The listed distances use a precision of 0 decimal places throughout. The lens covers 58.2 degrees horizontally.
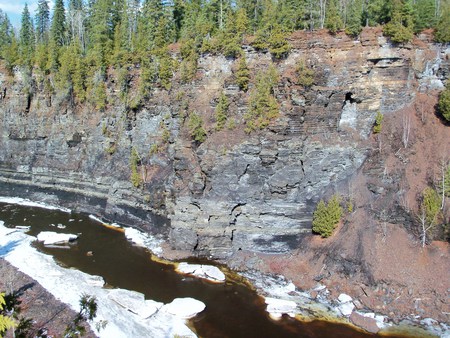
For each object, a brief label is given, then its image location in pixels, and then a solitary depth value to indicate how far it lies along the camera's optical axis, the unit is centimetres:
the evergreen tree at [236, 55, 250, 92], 4418
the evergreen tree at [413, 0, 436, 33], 4038
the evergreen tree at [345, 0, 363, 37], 4006
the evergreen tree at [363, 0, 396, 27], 4238
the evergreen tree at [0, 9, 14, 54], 7193
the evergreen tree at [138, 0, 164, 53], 5341
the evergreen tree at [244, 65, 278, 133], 4069
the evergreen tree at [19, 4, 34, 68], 6628
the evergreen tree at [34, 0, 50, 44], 7938
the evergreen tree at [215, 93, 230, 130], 4316
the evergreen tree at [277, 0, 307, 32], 4453
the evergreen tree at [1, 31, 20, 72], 6712
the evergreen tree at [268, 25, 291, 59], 4303
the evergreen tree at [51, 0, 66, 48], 6925
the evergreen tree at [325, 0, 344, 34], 4119
